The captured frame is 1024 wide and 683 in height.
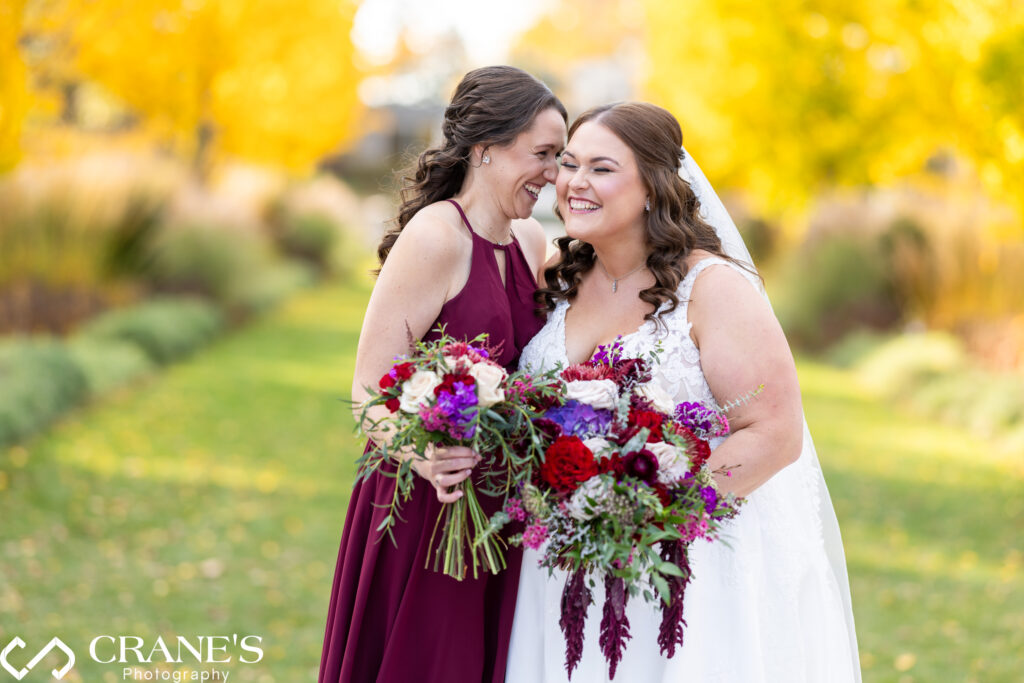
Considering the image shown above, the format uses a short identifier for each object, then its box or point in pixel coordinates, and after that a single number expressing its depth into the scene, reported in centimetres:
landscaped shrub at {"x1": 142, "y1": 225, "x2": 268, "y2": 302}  1502
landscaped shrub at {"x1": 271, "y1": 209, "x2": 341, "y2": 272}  2278
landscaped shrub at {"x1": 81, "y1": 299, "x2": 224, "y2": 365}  1280
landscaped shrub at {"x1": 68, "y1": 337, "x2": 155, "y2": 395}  1089
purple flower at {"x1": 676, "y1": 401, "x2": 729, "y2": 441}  286
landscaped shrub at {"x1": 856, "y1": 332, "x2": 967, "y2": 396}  1240
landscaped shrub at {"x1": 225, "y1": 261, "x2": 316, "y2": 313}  1688
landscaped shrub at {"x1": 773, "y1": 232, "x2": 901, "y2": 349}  1528
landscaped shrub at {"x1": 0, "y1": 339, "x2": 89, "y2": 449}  880
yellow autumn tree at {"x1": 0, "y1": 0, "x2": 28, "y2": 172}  871
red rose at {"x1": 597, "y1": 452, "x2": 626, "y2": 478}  264
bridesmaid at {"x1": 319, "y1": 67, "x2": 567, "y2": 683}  325
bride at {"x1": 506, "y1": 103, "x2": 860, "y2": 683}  307
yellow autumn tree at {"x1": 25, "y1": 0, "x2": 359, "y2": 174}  1662
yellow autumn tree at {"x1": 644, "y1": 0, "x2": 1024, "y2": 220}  1140
